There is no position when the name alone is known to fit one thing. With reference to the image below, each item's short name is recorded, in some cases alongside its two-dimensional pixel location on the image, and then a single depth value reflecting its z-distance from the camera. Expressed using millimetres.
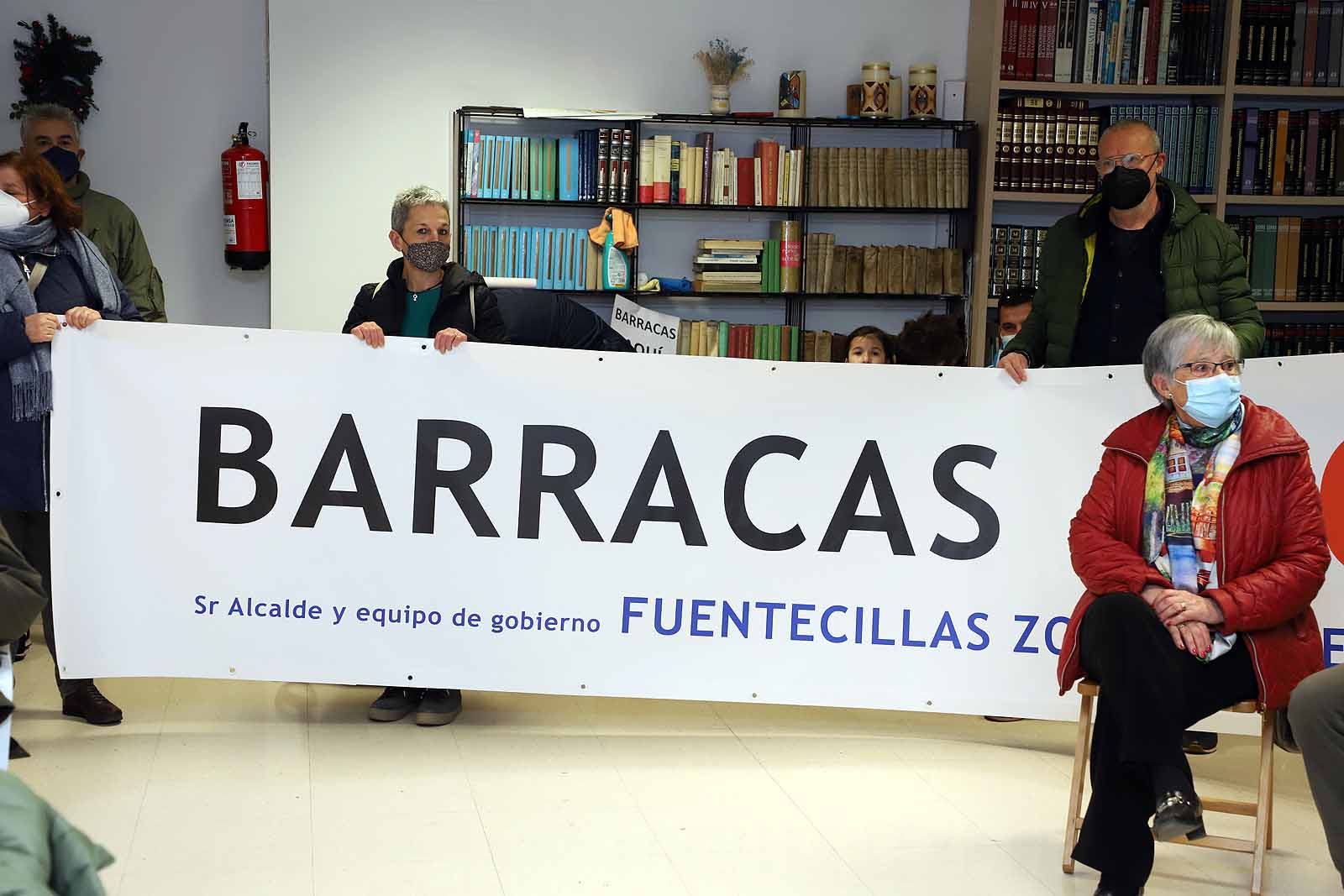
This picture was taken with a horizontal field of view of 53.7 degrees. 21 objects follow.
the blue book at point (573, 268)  6320
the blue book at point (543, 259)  6293
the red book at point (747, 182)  6371
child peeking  3920
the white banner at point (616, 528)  3391
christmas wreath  6129
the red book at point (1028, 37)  6227
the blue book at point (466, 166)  6180
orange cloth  6293
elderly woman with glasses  2463
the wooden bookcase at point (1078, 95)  6168
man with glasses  3523
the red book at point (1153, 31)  6219
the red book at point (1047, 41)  6215
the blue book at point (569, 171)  6289
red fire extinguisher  6172
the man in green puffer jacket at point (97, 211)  4555
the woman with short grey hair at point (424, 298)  3684
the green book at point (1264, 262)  6301
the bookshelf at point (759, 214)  6359
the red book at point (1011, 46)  6211
